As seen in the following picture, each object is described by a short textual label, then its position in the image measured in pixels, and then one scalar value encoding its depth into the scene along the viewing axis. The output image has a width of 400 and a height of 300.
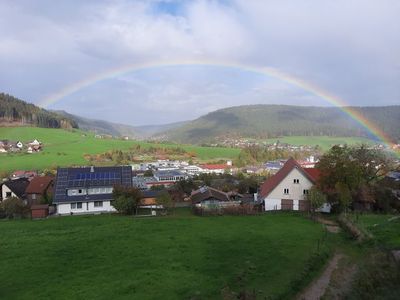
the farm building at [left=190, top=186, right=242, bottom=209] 37.35
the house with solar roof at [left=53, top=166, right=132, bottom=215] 40.97
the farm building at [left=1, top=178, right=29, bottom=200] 53.09
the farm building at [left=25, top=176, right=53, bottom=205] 48.06
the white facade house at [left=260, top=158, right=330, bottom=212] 36.56
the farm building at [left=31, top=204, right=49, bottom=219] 38.03
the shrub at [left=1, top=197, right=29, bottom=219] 37.62
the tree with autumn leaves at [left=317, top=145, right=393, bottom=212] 32.41
